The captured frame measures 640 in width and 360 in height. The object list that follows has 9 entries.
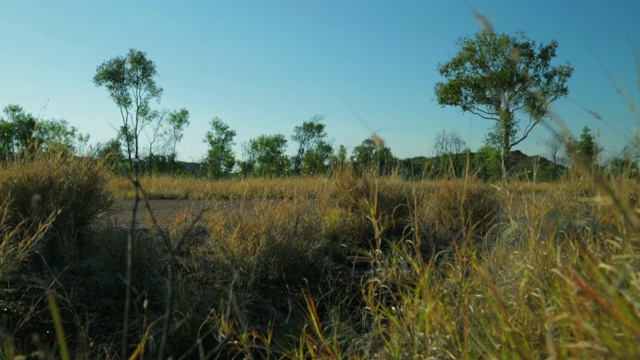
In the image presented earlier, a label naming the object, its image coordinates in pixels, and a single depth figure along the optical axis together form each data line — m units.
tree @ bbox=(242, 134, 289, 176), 38.69
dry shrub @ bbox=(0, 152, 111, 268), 4.41
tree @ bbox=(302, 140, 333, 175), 20.27
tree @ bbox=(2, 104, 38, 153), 33.19
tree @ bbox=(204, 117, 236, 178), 35.72
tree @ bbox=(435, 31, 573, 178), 27.07
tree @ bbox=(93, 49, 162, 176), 29.61
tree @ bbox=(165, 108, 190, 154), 35.28
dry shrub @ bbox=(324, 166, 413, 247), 5.43
